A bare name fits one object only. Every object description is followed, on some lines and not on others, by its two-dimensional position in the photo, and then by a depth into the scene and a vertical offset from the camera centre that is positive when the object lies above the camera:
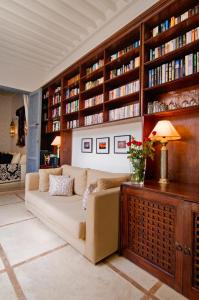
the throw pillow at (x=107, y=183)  1.92 -0.37
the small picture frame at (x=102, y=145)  2.93 +0.09
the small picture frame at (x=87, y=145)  3.24 +0.10
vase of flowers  1.83 -0.08
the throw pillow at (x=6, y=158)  6.23 -0.31
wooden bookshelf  1.79 +1.02
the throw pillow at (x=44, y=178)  2.92 -0.48
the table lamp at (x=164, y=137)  1.79 +0.15
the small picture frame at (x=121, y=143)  2.63 +0.12
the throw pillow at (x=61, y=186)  2.66 -0.55
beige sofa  1.64 -0.75
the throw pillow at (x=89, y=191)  2.11 -0.49
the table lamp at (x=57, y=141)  3.64 +0.19
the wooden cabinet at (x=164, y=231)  1.28 -0.69
